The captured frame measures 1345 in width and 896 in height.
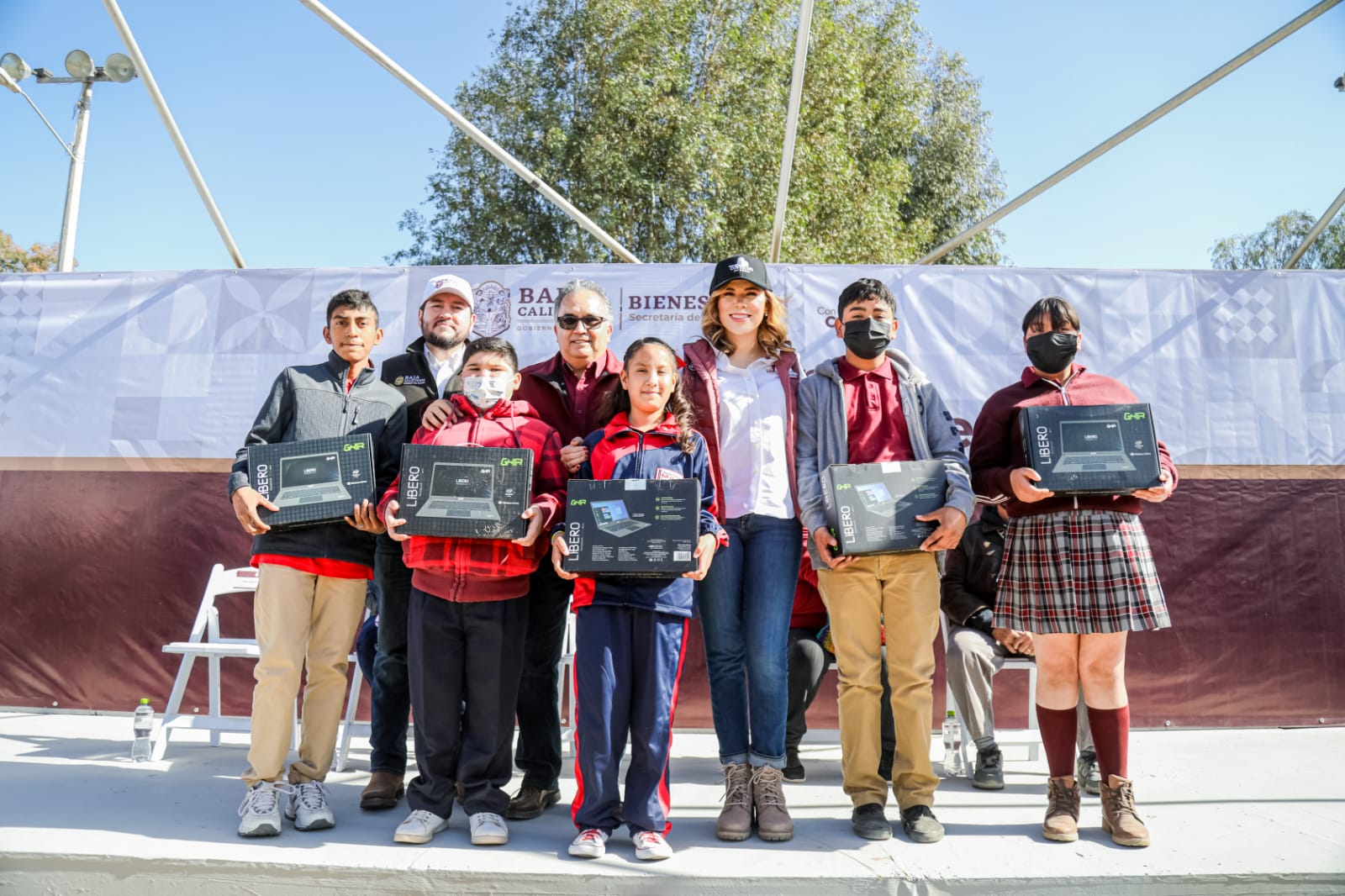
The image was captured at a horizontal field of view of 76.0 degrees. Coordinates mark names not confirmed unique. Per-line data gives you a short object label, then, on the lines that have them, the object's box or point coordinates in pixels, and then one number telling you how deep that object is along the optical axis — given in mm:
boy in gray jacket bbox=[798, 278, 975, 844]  2850
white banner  4883
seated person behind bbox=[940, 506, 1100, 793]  3660
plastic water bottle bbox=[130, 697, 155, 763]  4012
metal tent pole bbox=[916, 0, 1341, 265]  4410
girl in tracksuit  2676
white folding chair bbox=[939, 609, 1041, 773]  3873
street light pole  6992
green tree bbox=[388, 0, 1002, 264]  12734
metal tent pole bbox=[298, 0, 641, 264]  4680
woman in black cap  2879
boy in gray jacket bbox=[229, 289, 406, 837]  2916
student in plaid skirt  2816
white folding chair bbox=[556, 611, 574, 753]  4387
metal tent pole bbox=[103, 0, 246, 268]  4547
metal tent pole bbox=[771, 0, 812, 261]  4512
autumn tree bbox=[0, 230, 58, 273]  32375
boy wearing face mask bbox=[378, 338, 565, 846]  2836
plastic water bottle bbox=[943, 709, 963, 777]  3908
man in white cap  3316
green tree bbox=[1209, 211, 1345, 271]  23344
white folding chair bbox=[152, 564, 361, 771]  4043
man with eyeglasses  3250
